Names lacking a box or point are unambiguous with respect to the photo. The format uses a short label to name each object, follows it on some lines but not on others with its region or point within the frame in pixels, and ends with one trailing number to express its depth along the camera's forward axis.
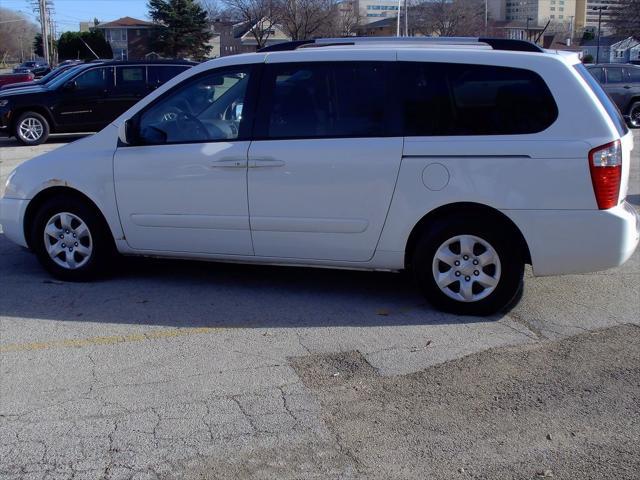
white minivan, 5.54
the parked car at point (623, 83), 21.83
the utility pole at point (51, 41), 86.49
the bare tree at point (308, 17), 42.56
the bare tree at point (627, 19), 51.16
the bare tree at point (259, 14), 43.47
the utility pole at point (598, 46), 61.16
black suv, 17.66
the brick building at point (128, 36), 73.25
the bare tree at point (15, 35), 114.88
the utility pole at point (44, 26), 64.81
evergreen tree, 61.41
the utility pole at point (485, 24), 51.47
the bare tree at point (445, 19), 48.31
